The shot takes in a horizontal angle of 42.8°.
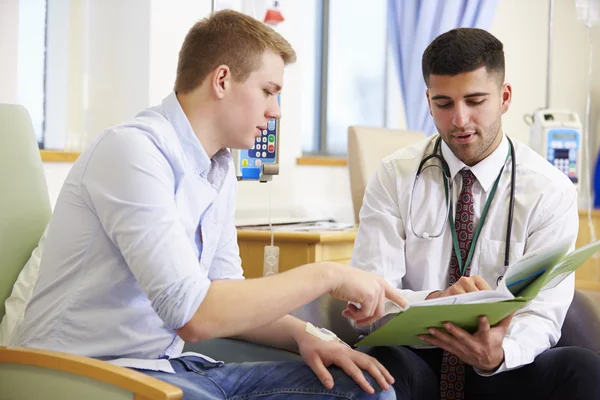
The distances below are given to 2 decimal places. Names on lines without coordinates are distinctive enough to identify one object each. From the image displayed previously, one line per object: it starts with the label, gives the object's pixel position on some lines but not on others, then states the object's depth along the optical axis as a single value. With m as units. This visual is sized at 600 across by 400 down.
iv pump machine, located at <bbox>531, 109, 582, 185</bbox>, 3.86
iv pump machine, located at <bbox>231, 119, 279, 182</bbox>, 2.53
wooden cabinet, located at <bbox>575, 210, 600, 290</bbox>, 4.11
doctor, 1.71
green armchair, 1.14
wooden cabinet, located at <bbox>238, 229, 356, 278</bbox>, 2.38
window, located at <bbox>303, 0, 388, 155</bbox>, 3.96
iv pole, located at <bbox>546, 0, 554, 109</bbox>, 4.14
